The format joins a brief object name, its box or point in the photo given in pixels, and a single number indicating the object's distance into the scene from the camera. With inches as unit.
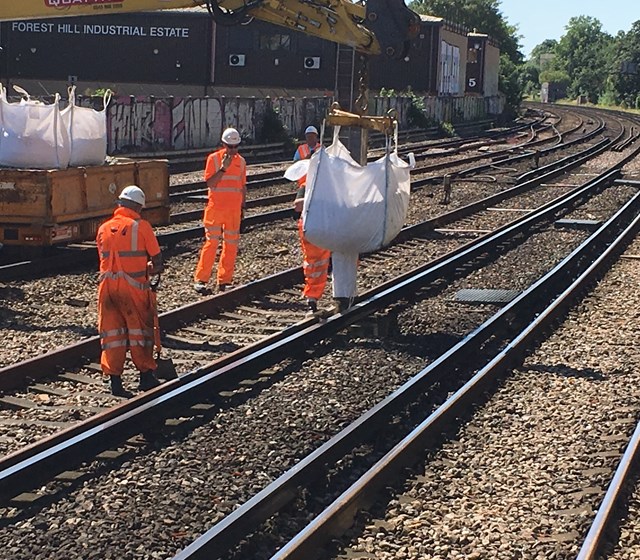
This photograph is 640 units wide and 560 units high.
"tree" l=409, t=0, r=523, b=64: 5032.0
